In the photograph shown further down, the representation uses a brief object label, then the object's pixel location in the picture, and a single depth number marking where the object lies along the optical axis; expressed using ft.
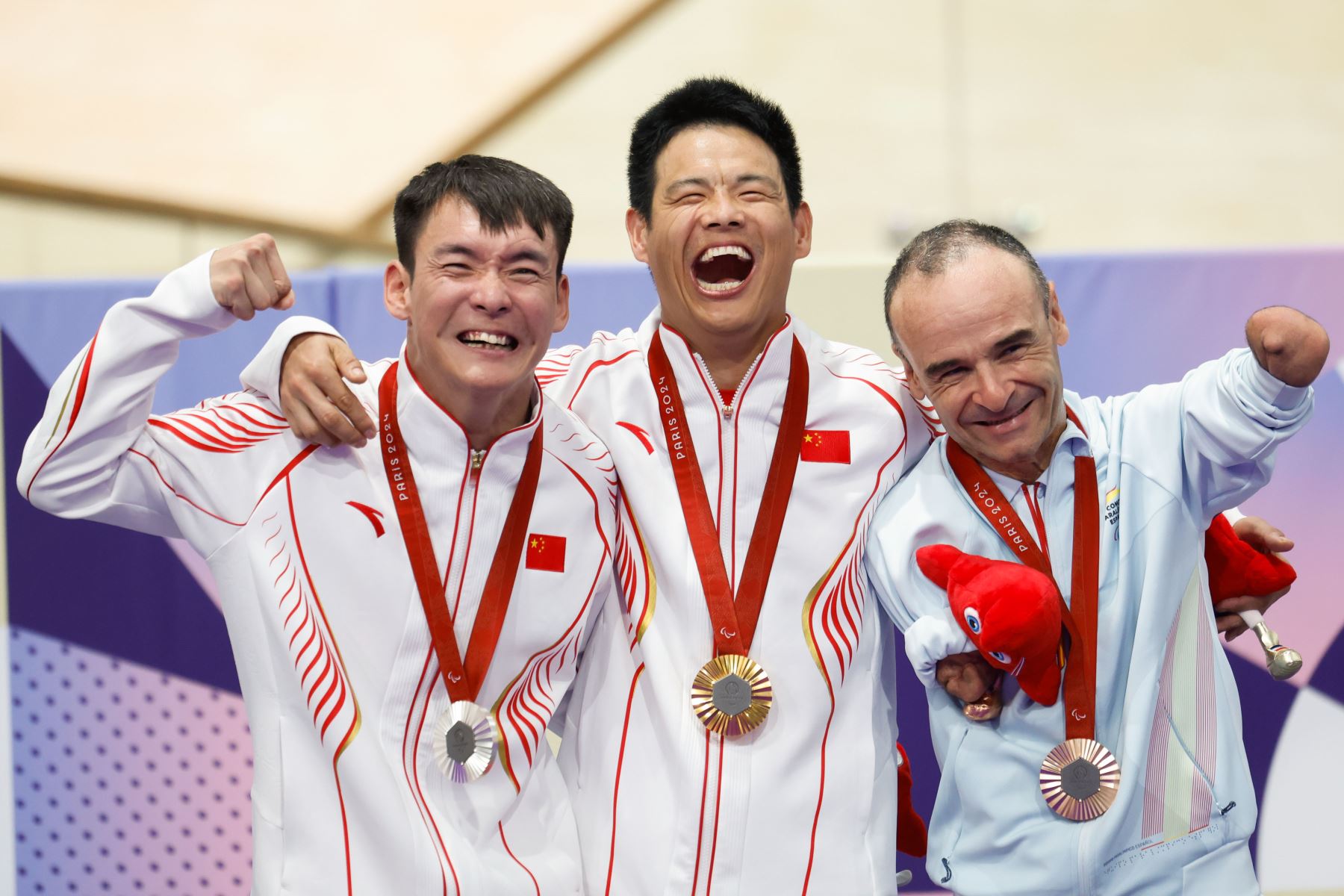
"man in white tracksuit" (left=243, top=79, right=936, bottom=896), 15.58
